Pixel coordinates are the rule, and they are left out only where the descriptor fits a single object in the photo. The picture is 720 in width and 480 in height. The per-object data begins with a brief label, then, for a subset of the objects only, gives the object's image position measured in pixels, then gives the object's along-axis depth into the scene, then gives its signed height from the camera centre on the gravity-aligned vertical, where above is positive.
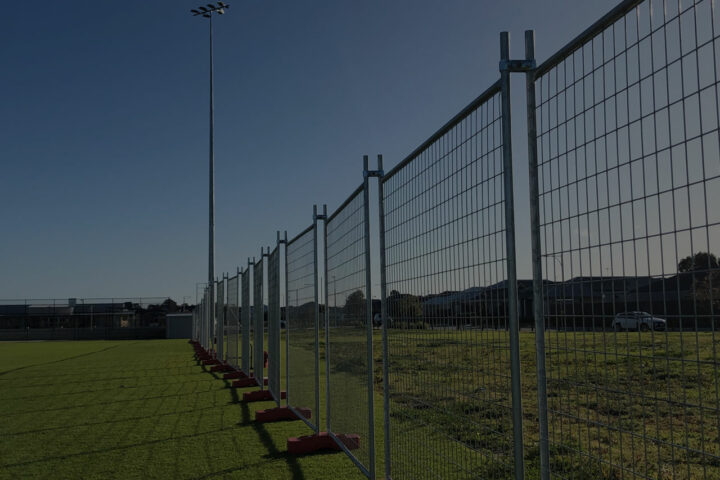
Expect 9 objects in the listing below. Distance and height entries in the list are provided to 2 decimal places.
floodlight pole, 29.02 +4.34
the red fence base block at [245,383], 11.82 -1.51
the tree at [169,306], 55.72 -0.34
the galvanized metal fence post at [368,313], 4.86 -0.12
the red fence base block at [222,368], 15.36 -1.60
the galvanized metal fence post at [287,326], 8.64 -0.36
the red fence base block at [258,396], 10.10 -1.49
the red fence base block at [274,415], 8.27 -1.47
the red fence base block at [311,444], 6.43 -1.45
